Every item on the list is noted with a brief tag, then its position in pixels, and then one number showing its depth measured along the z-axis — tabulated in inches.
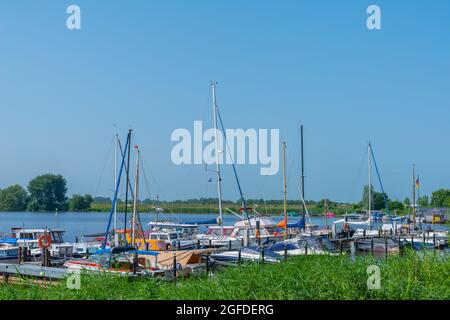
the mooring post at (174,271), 834.5
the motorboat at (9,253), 1491.1
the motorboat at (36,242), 1480.1
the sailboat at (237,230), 1614.2
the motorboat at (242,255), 1035.1
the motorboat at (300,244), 1280.3
